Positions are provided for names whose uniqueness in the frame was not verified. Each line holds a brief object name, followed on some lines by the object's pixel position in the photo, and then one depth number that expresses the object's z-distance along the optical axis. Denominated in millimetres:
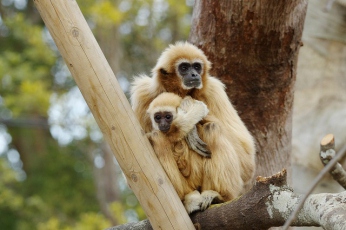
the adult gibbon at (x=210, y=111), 11398
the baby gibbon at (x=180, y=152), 11211
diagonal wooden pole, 10086
